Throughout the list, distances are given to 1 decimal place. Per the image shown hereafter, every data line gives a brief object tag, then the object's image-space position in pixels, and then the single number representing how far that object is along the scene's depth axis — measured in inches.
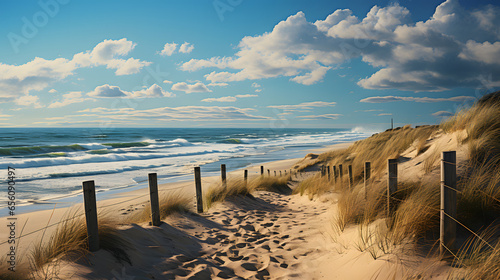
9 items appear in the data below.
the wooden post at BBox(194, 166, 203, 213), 285.4
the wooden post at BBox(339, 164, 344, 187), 376.8
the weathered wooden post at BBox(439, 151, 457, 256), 124.6
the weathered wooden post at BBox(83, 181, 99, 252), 151.4
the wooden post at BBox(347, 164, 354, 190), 350.7
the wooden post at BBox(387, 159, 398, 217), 178.5
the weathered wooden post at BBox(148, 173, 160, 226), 214.1
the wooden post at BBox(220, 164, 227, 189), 357.3
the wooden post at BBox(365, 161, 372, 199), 258.7
